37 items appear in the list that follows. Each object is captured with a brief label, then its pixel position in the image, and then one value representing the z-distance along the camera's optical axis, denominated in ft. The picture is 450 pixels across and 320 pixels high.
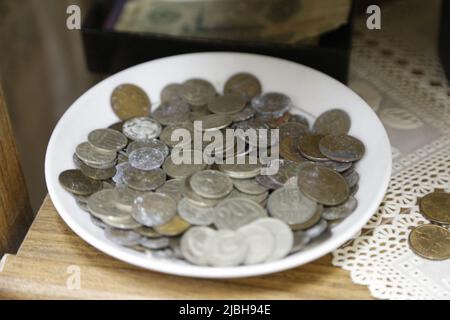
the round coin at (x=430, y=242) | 1.88
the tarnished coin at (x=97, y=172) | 1.98
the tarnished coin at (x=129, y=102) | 2.28
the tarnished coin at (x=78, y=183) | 1.89
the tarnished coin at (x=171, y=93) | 2.36
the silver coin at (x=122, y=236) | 1.74
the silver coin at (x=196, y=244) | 1.67
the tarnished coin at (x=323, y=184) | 1.83
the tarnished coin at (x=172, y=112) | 2.23
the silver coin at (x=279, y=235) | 1.68
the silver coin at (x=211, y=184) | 1.86
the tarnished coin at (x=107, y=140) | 2.08
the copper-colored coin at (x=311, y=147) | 2.02
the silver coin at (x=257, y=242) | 1.67
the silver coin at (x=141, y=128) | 2.16
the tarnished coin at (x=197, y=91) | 2.33
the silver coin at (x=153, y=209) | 1.78
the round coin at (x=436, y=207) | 1.99
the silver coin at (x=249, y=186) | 1.90
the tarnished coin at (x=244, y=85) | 2.37
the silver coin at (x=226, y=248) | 1.66
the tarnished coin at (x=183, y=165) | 1.98
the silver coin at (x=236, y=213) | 1.78
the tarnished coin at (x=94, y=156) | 2.02
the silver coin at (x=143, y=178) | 1.93
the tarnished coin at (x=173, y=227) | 1.75
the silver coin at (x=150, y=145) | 2.08
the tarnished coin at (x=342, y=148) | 1.99
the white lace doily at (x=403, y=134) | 1.83
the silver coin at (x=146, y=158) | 2.01
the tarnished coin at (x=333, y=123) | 2.15
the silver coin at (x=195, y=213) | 1.79
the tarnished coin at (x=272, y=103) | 2.26
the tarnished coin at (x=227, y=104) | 2.24
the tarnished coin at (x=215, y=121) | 2.14
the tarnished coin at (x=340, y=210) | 1.79
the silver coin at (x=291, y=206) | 1.78
